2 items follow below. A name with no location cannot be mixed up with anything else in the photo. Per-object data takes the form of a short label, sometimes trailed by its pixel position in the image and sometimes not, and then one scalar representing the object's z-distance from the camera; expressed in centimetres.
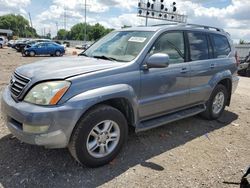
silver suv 218
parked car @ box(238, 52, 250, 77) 1139
